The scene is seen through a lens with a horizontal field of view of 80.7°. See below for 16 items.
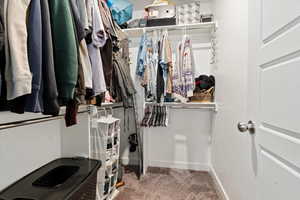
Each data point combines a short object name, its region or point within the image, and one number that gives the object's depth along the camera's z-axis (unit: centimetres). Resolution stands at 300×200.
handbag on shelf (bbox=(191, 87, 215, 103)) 225
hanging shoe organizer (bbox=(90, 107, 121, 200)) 159
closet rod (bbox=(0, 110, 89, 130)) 95
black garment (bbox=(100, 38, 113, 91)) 121
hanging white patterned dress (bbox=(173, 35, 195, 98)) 211
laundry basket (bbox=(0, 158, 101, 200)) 90
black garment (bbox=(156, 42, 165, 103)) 213
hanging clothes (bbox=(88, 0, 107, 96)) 106
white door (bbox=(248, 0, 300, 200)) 58
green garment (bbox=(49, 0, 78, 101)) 80
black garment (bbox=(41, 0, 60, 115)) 74
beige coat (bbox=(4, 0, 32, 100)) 61
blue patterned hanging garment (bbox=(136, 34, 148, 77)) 219
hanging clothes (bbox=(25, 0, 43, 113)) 68
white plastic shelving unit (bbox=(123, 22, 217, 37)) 220
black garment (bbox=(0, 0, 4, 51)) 60
